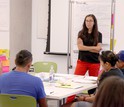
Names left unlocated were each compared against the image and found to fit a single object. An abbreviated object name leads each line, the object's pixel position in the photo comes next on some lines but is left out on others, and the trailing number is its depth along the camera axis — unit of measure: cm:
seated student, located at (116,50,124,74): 476
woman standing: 630
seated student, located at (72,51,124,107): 426
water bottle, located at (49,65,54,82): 503
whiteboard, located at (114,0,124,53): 695
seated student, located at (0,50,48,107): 372
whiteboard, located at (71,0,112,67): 706
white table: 397
